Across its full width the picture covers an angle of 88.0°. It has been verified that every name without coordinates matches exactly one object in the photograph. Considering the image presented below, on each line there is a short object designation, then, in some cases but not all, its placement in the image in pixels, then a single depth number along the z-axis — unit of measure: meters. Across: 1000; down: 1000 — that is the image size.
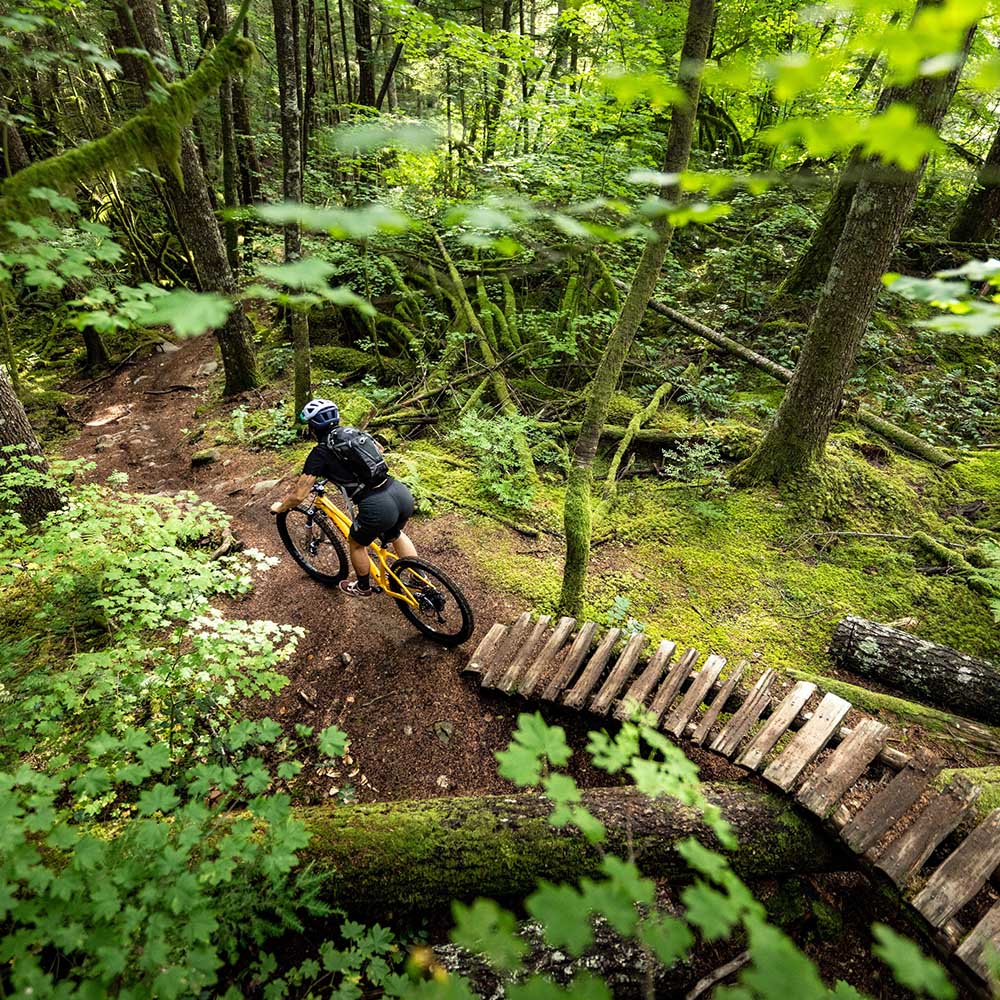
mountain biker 4.42
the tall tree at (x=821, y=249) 8.82
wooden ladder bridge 2.77
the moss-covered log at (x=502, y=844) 2.98
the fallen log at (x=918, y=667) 4.22
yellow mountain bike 4.74
